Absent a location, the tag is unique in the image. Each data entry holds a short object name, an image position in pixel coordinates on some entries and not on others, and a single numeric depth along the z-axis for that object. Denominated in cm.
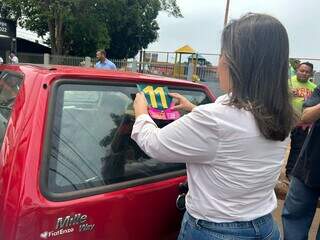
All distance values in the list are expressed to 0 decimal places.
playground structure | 913
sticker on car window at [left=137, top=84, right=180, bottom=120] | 113
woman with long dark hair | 93
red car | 98
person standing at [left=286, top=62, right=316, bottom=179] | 355
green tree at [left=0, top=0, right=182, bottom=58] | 1569
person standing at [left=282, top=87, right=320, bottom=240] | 173
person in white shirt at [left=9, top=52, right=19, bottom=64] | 1099
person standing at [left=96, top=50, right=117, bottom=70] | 584
